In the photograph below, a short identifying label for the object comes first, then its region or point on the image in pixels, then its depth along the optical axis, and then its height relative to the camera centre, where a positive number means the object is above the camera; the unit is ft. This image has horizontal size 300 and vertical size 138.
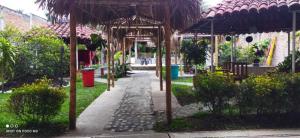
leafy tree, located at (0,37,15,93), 46.93 +0.64
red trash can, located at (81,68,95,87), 58.59 -2.51
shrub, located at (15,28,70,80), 57.82 +0.58
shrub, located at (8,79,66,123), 25.89 -2.63
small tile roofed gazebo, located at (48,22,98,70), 77.78 +5.49
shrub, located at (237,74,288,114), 27.40 -2.52
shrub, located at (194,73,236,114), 27.78 -2.22
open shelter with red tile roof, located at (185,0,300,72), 31.81 +4.57
